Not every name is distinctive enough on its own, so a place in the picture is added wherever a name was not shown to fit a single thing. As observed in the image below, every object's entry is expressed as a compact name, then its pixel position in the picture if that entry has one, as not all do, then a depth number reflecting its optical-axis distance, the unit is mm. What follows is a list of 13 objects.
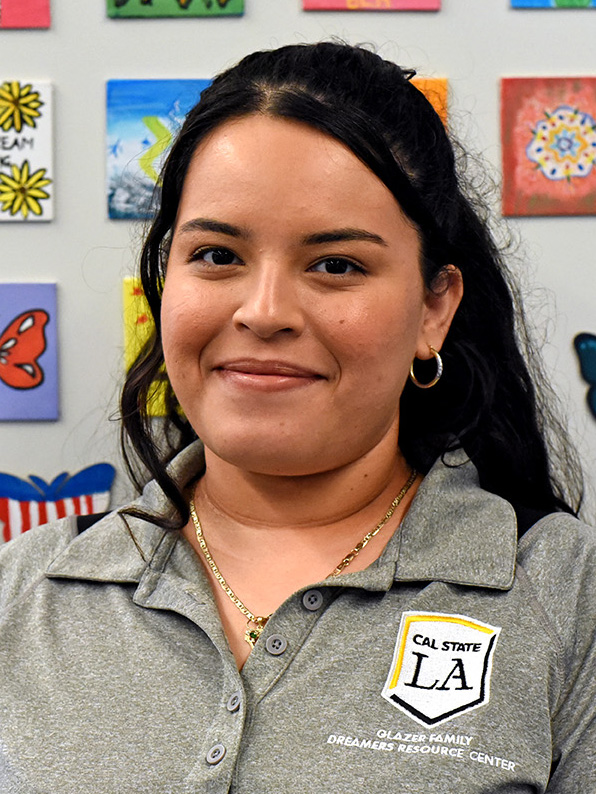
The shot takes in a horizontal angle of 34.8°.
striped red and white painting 1379
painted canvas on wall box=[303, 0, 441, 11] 1343
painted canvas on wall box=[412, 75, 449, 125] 1349
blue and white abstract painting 1350
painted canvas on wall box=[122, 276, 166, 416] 1383
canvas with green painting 1339
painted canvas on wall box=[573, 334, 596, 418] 1395
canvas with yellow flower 1356
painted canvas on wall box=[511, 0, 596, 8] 1354
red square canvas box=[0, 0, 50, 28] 1353
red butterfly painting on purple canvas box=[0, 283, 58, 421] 1383
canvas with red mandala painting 1364
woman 942
